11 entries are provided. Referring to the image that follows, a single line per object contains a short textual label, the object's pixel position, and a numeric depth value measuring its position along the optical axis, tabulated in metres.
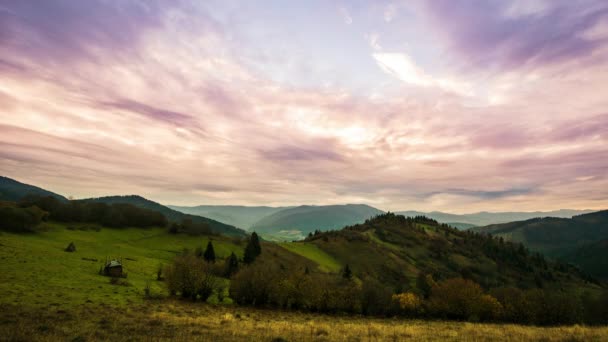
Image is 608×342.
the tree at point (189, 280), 51.94
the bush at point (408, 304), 58.28
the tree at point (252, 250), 113.44
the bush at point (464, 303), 55.22
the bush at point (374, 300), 57.50
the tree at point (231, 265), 87.38
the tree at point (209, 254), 102.31
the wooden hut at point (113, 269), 62.59
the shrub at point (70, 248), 79.19
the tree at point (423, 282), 124.25
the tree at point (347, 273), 106.59
